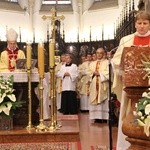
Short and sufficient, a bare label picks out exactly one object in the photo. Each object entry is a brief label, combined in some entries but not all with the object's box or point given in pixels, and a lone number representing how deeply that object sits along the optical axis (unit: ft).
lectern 10.07
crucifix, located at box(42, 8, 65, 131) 20.74
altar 22.17
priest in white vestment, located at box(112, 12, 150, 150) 12.86
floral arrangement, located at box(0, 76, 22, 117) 20.36
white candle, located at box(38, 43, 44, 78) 20.76
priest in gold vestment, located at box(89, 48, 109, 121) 31.86
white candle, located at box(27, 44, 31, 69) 21.06
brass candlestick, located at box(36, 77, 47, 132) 20.79
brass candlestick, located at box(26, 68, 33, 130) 21.17
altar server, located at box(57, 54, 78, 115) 38.37
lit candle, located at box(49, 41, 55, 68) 20.66
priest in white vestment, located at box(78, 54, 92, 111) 43.24
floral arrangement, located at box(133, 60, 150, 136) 9.23
